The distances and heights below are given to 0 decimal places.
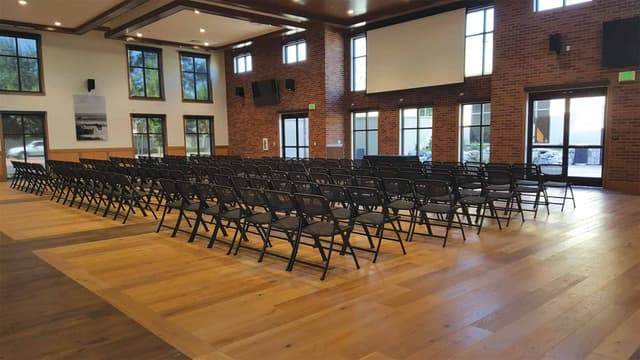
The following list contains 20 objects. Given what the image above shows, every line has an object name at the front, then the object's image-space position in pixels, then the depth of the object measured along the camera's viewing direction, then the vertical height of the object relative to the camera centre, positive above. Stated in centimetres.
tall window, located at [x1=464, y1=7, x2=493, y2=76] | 1146 +230
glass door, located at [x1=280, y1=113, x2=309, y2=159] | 1567 +1
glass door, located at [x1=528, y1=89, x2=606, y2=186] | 978 -2
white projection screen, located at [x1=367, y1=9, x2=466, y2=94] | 1199 +226
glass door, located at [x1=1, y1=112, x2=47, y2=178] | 1424 +5
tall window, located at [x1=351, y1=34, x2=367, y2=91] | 1444 +229
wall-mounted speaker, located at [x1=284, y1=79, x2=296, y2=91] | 1547 +175
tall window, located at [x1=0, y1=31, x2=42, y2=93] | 1401 +241
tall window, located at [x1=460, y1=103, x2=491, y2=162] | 1185 +1
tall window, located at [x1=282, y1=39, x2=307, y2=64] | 1520 +286
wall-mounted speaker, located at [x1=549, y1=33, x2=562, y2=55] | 986 +193
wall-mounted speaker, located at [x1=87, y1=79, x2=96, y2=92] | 1534 +184
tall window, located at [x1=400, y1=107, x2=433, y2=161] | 1305 +7
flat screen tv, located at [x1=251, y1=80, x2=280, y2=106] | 1619 +158
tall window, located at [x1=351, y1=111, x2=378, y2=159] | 1442 +4
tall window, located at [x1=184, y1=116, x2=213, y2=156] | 1808 +11
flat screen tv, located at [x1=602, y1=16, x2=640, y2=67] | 887 +175
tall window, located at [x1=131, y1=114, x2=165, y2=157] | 1678 +13
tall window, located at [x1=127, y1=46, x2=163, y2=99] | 1656 +243
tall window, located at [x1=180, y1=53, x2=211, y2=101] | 1780 +238
